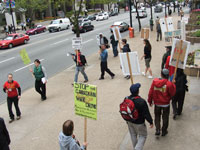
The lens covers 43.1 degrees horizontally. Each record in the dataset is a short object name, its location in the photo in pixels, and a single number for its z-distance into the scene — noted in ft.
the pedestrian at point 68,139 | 13.49
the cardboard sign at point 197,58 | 30.17
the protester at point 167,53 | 27.89
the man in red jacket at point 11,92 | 26.30
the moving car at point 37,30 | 123.86
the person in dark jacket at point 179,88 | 21.65
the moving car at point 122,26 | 100.80
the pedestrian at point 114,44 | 52.18
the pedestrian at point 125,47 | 36.42
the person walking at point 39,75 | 31.24
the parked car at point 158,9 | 198.29
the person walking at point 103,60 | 36.60
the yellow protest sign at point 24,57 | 33.83
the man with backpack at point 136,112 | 15.99
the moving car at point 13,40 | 83.18
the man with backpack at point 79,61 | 35.73
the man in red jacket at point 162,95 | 18.01
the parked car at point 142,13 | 161.29
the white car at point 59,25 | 125.49
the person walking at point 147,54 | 33.50
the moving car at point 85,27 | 107.42
